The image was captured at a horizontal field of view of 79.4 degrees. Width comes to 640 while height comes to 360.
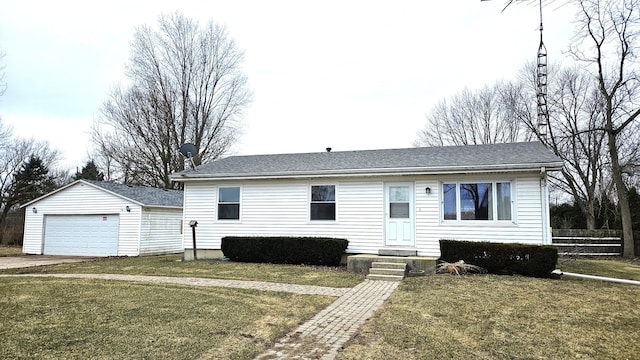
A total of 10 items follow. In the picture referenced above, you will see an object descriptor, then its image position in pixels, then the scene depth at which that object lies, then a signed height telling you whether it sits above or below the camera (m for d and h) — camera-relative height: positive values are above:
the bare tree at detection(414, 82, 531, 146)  27.70 +7.57
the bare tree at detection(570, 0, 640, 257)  16.92 +7.06
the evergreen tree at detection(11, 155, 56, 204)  29.95 +2.51
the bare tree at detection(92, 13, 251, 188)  26.06 +7.91
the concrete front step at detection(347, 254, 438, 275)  10.13 -1.21
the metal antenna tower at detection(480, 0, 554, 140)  23.11 +7.30
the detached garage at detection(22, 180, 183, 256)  17.34 -0.38
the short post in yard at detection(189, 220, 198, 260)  13.45 -0.68
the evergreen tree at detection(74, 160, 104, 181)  32.03 +3.55
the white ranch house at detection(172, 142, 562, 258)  10.85 +0.61
